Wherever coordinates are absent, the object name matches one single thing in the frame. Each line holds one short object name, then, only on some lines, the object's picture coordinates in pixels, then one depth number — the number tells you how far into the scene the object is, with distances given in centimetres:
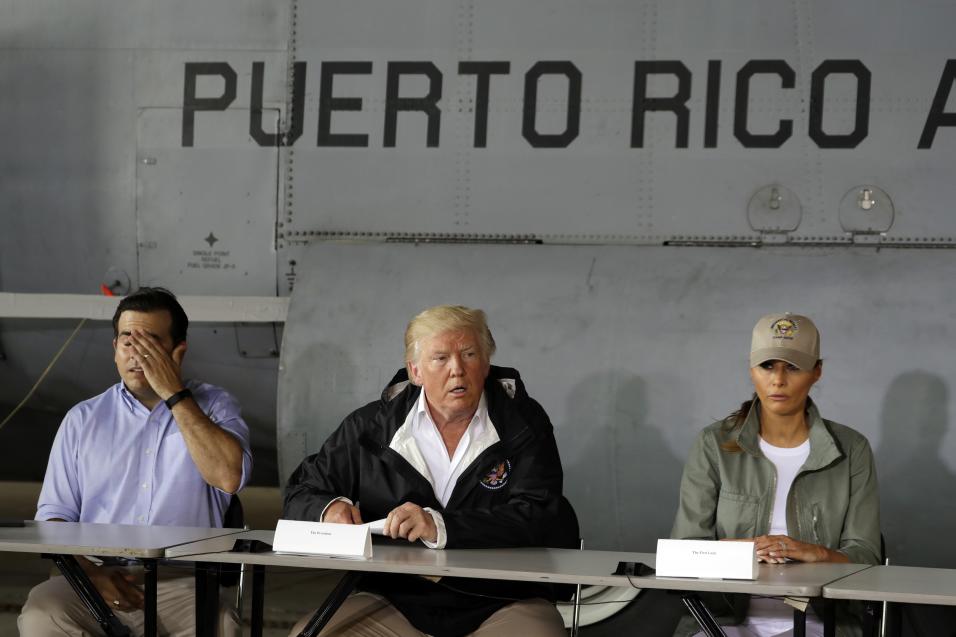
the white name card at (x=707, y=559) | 615
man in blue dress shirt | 838
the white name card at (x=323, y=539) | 656
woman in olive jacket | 757
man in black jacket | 716
